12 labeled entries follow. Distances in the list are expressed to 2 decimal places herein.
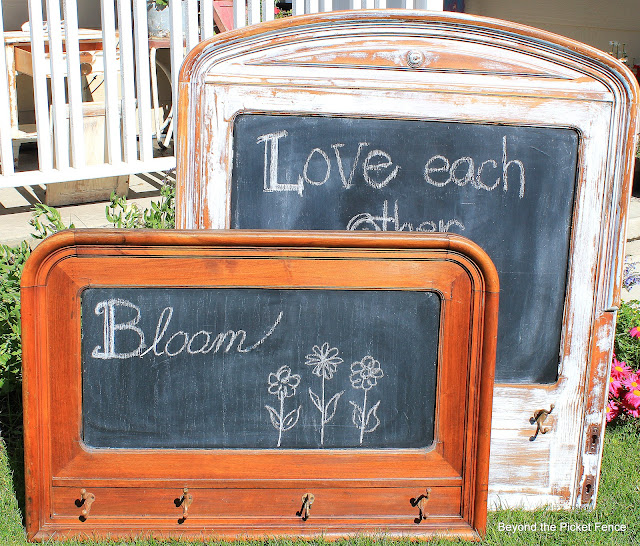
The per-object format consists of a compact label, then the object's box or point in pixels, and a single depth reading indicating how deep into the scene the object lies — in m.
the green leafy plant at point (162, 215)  3.56
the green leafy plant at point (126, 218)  3.37
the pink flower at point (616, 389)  3.00
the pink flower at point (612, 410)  3.00
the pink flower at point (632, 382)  2.99
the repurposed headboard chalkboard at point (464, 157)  2.17
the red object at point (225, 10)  7.45
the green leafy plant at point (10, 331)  2.86
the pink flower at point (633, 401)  2.96
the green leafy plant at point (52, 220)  3.16
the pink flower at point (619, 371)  3.05
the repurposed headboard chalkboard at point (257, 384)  1.97
